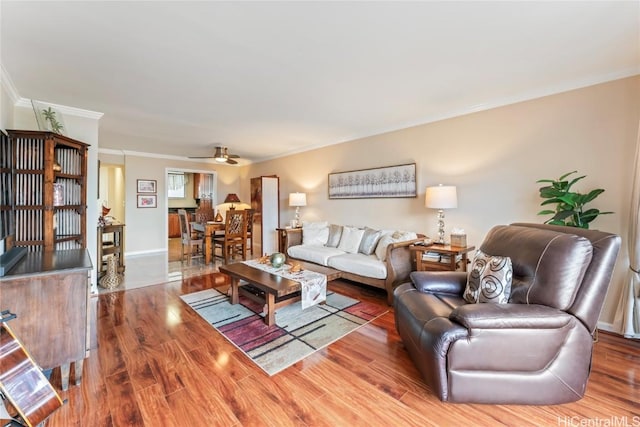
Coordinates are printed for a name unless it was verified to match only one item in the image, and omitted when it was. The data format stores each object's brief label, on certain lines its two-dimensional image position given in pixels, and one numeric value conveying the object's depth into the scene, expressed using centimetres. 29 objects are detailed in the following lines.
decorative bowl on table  317
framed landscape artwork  393
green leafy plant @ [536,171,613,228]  240
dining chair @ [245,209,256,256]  594
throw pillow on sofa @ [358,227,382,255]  392
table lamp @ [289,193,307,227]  534
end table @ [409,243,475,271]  298
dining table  522
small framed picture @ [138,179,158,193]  609
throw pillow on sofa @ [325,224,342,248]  445
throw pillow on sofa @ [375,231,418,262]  353
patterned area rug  215
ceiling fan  538
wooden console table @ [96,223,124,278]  391
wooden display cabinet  254
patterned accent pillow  180
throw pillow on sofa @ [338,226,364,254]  411
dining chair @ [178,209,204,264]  542
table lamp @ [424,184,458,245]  319
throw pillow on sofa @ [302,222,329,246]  461
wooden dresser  153
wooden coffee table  255
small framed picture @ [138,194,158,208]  611
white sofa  321
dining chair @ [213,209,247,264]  523
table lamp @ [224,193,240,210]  670
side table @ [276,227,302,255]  467
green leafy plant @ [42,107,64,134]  283
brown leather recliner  150
